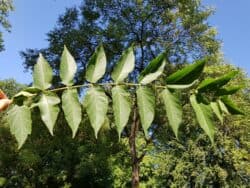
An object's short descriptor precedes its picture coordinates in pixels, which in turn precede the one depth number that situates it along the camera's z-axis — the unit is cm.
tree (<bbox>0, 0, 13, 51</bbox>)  910
